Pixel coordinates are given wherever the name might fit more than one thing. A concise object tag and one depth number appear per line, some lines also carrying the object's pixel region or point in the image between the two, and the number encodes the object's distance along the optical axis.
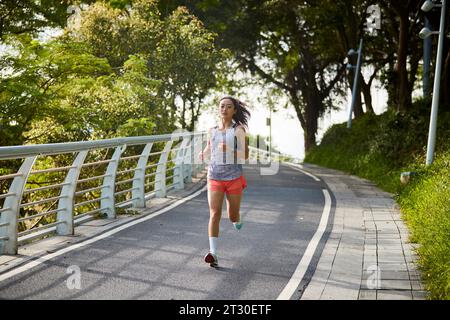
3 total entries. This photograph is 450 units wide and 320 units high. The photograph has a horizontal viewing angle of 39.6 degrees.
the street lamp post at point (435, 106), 15.66
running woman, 7.33
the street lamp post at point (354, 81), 29.75
